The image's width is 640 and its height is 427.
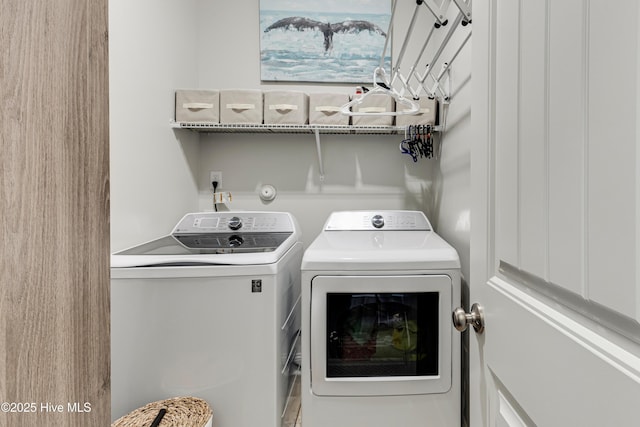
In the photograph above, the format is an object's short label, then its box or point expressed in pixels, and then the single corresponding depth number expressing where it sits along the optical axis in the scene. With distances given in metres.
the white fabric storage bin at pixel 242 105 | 1.99
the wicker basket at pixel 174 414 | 1.08
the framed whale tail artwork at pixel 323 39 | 2.27
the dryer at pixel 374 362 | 1.39
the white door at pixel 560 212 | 0.35
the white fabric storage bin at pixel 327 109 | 2.02
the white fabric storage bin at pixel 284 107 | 2.00
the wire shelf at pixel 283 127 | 2.00
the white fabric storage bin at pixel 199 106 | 2.01
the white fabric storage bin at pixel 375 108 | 2.01
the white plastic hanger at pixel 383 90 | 1.67
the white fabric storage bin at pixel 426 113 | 2.00
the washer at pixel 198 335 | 1.24
